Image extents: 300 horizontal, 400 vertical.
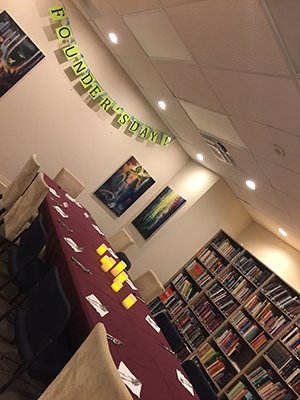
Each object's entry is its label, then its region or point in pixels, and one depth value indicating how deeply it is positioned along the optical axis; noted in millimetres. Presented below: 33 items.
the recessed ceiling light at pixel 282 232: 5832
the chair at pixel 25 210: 3557
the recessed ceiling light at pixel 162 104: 5554
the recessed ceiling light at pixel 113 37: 4850
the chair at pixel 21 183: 4047
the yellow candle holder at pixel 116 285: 3479
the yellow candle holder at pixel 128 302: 3367
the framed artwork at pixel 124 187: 6547
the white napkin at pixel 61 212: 3898
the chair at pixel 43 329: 2166
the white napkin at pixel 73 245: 3319
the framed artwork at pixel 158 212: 6773
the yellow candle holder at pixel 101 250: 3975
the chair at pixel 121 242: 5598
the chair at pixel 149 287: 4973
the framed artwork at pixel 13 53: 5328
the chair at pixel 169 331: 4309
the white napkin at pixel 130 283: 4193
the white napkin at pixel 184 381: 3025
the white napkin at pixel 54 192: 4372
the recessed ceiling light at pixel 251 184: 5051
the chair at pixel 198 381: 3576
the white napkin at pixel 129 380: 2162
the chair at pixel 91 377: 1544
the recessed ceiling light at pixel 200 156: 6352
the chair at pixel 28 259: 2971
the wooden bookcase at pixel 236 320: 4852
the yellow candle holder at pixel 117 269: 3766
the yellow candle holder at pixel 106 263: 3725
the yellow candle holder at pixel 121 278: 3692
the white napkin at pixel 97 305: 2639
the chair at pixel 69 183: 5441
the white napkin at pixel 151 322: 3644
